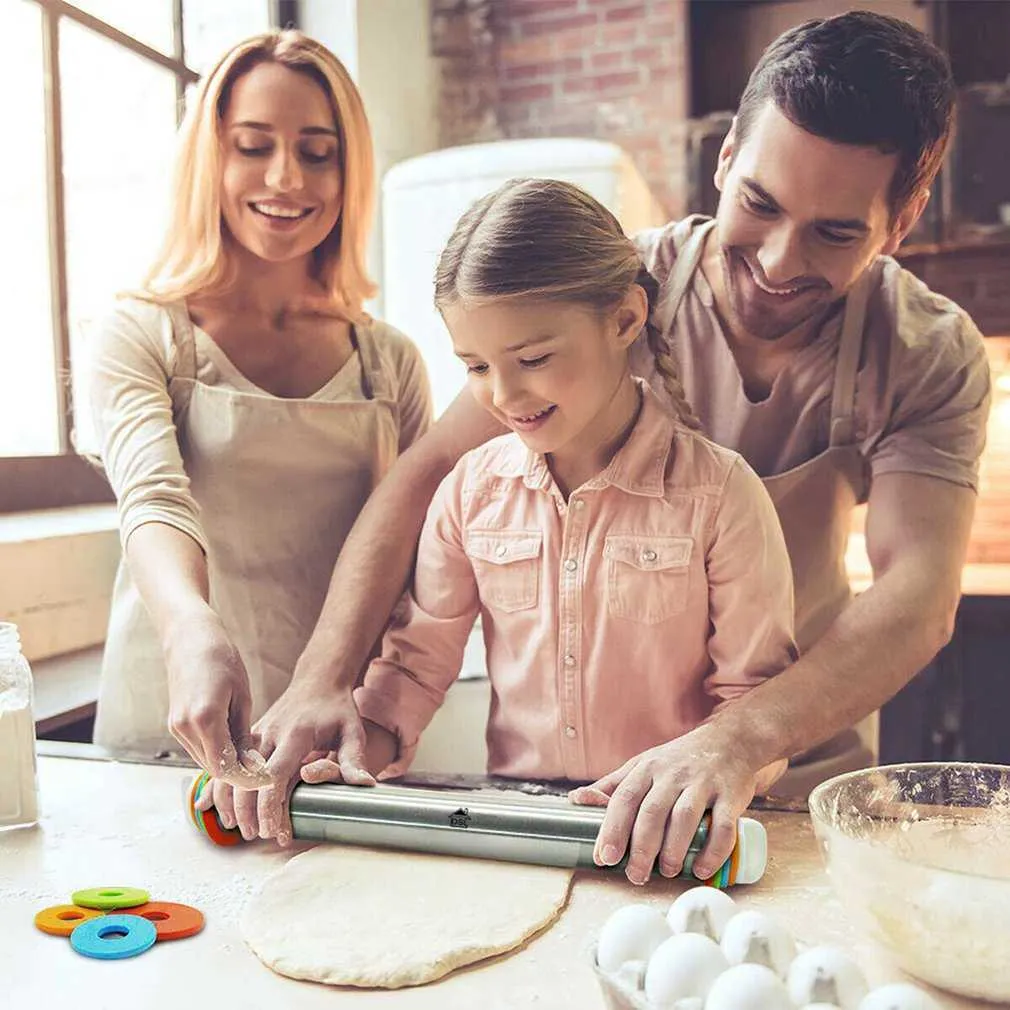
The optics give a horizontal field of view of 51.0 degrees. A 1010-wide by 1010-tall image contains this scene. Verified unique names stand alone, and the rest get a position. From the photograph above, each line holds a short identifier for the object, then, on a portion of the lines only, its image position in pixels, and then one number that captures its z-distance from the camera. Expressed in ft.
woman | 3.29
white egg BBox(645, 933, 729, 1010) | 1.63
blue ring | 2.07
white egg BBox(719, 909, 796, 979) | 1.71
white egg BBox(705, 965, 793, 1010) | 1.55
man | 2.68
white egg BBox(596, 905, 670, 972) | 1.74
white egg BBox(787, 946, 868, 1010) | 1.62
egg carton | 1.63
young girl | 2.63
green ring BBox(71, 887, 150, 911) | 2.29
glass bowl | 1.75
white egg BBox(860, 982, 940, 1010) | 1.55
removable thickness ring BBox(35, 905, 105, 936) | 2.18
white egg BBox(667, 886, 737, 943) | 1.83
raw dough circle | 2.03
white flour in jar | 2.80
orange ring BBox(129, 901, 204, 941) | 2.15
